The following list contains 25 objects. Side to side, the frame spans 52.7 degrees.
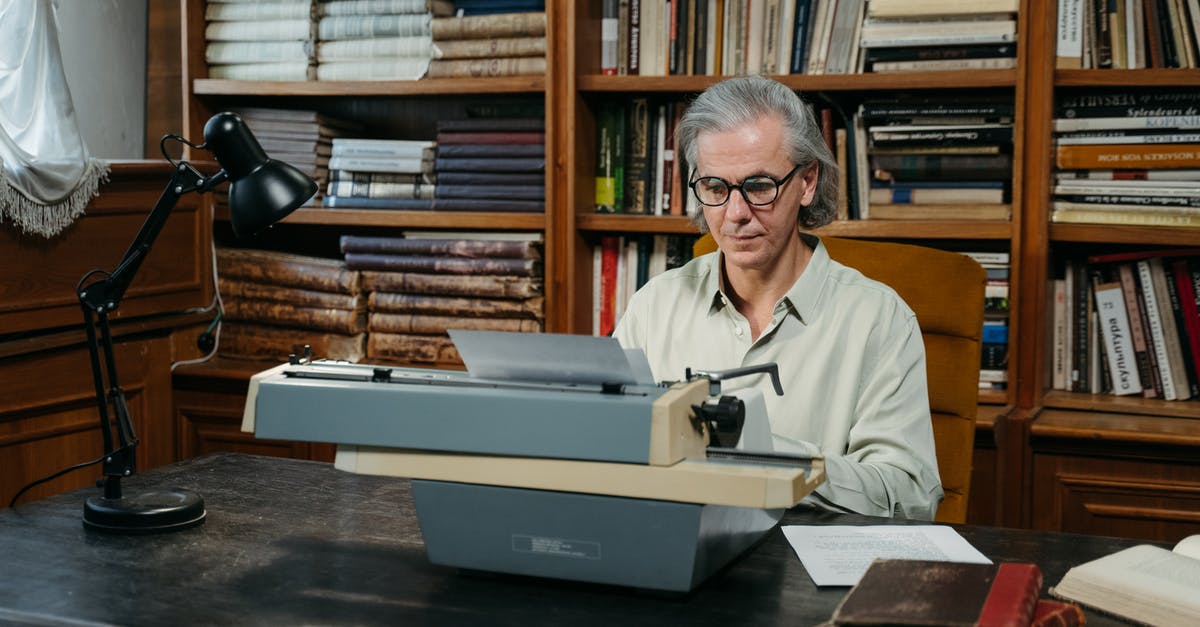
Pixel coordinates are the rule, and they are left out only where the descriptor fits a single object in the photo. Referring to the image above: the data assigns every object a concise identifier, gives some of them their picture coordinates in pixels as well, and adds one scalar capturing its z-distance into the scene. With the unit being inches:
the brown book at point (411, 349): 115.6
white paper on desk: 49.9
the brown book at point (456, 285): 112.4
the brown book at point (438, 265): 112.2
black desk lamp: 55.6
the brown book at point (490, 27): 110.0
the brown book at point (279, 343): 117.6
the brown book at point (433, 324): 113.1
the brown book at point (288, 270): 117.3
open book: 44.0
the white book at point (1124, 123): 96.6
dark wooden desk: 44.8
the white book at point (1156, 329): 99.4
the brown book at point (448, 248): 112.0
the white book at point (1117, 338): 100.6
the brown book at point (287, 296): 117.3
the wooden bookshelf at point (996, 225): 95.8
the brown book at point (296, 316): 117.0
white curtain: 94.0
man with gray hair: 69.4
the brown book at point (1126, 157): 96.7
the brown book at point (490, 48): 110.1
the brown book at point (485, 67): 110.3
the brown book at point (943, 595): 39.8
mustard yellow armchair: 76.0
